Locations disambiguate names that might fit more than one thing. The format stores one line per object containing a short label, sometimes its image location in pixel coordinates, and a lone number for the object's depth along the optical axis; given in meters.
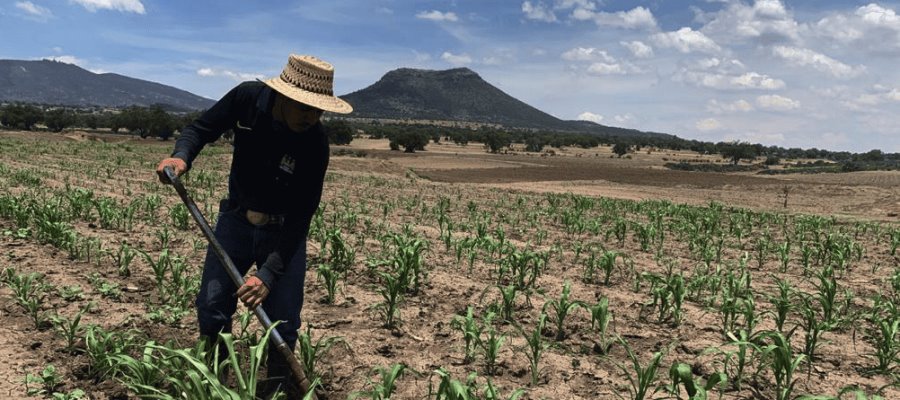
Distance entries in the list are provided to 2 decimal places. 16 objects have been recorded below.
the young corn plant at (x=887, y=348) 3.98
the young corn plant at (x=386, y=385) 2.77
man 3.06
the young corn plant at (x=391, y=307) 4.48
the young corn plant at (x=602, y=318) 4.16
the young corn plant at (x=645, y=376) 3.07
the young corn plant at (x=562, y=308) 4.38
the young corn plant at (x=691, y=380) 2.80
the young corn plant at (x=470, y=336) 3.85
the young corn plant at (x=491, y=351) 3.76
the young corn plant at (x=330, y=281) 4.88
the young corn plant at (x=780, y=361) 3.32
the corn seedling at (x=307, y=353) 3.37
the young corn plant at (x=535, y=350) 3.69
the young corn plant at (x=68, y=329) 3.65
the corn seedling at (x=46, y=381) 3.21
